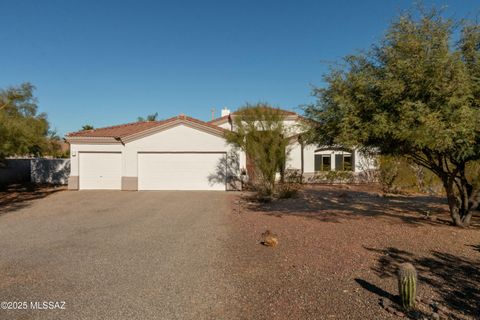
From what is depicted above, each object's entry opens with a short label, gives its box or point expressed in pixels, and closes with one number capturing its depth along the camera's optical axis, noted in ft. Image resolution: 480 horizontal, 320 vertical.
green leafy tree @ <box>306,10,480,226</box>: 21.04
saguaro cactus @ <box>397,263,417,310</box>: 13.28
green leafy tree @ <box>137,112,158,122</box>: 187.81
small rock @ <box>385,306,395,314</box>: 13.09
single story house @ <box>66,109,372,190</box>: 62.69
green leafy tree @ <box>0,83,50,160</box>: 43.55
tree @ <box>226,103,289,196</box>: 48.52
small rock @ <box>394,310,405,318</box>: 12.85
